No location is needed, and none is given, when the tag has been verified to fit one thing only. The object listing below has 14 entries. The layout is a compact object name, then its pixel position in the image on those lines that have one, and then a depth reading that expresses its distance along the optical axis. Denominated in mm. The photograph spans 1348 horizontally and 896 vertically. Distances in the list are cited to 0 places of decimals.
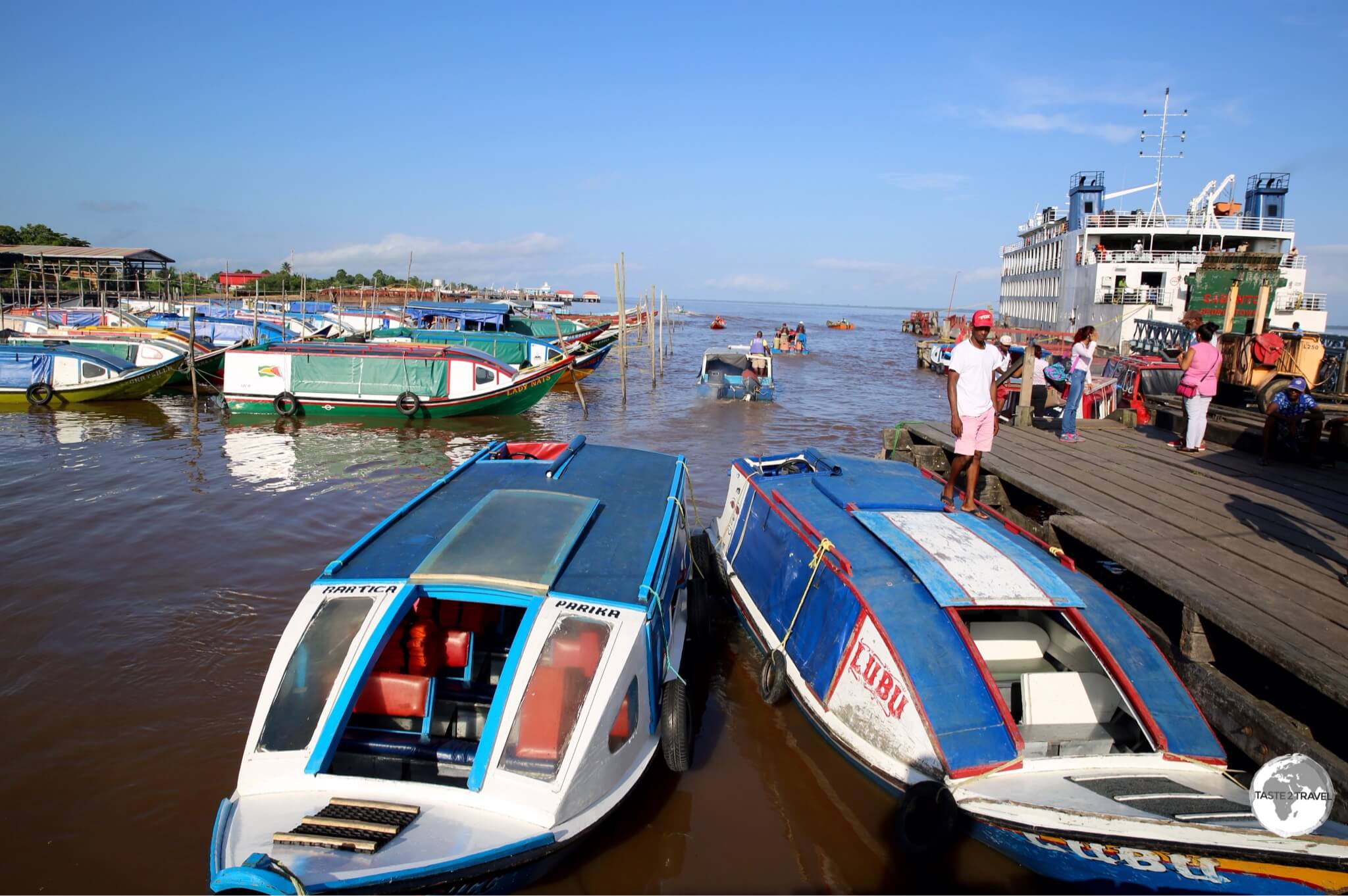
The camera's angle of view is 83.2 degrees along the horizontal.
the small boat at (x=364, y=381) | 21641
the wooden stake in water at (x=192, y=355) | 23041
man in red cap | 7375
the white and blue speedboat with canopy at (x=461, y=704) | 3975
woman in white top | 11531
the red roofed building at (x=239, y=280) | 80375
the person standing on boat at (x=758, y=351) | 28047
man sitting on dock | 9516
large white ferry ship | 32344
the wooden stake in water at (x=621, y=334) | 26281
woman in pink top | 9852
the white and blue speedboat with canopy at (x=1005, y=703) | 3979
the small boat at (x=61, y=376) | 21922
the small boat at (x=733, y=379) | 26750
